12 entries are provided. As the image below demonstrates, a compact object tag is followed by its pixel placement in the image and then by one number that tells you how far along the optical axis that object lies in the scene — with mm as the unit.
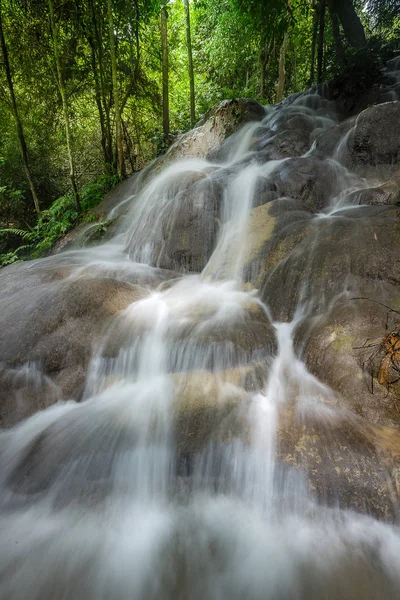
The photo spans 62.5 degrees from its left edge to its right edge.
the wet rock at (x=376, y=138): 5730
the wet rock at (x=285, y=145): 7207
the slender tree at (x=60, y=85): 7473
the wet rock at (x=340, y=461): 2074
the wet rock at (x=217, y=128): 9078
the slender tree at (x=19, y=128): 7980
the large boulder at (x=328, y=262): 3309
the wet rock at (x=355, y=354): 2457
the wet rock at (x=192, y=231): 5445
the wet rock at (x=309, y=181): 5598
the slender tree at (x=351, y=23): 10617
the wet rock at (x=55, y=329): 3331
